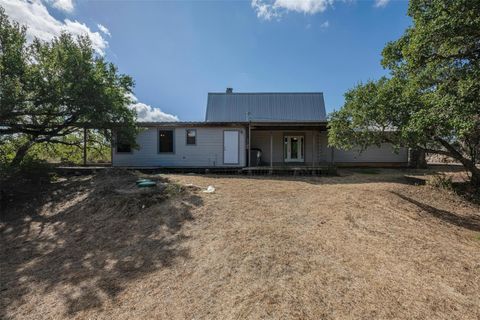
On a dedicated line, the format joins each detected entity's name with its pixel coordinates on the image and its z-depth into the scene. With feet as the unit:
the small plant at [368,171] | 44.22
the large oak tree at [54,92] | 26.23
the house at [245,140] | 43.42
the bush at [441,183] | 29.91
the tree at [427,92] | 16.88
